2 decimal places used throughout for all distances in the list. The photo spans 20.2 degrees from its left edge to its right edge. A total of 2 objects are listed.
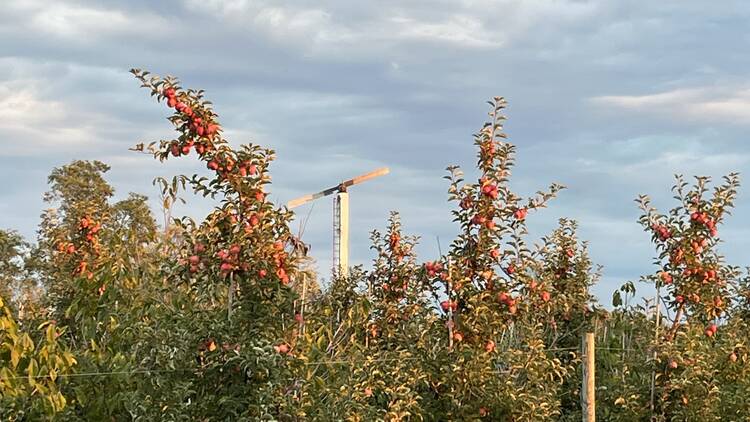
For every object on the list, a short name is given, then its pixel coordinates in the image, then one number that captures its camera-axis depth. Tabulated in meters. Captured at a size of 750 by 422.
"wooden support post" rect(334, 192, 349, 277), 40.56
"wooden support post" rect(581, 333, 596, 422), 15.50
